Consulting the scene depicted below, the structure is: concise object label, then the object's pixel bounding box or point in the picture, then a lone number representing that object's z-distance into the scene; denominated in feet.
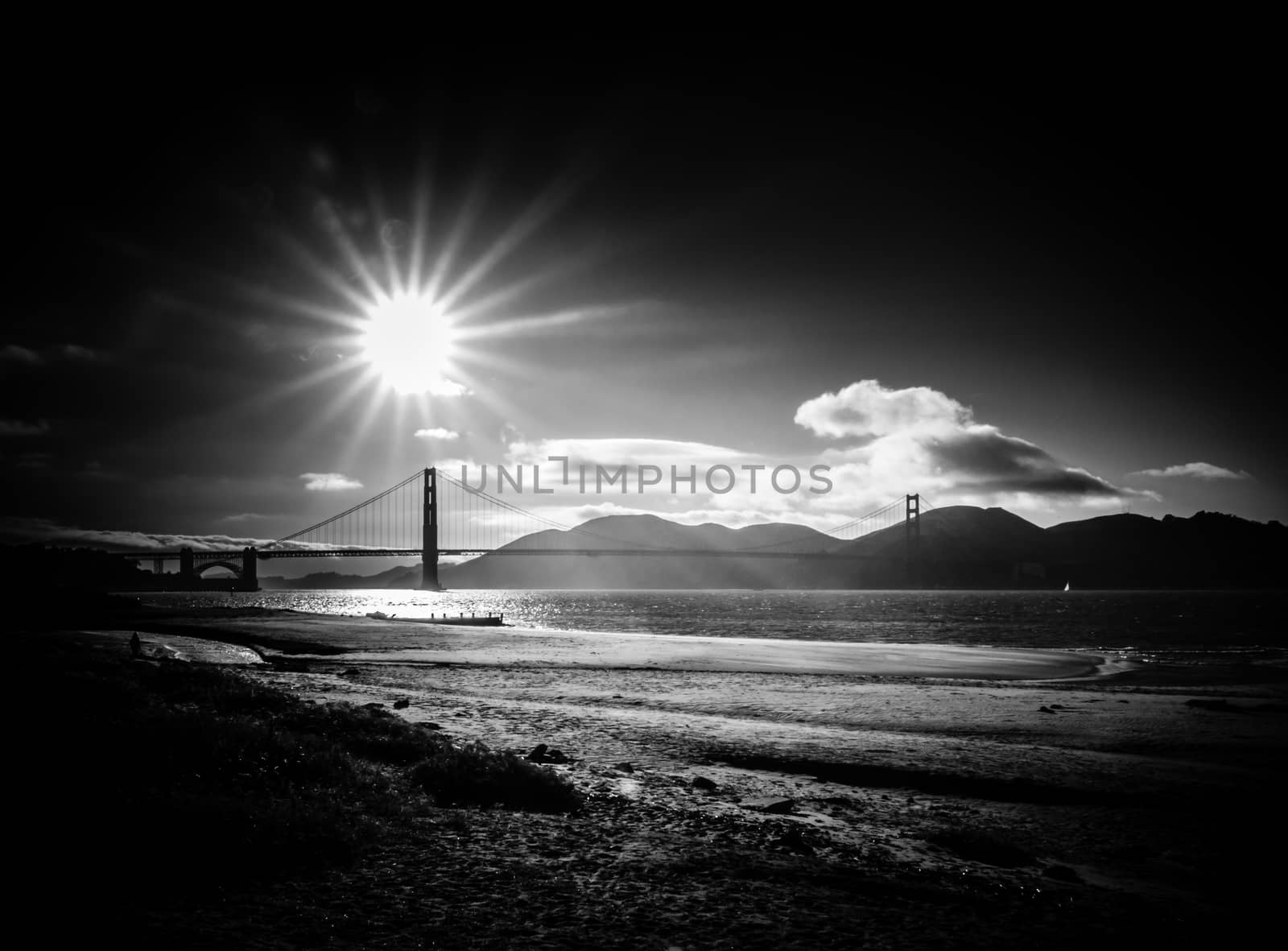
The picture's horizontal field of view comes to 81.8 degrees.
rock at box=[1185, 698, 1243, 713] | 72.54
